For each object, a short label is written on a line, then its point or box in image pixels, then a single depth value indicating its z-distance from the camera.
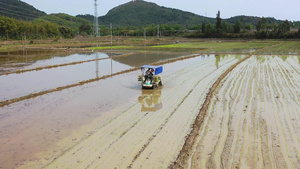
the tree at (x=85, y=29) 108.62
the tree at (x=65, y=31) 80.94
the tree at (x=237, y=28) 96.67
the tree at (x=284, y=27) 82.65
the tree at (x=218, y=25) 95.44
